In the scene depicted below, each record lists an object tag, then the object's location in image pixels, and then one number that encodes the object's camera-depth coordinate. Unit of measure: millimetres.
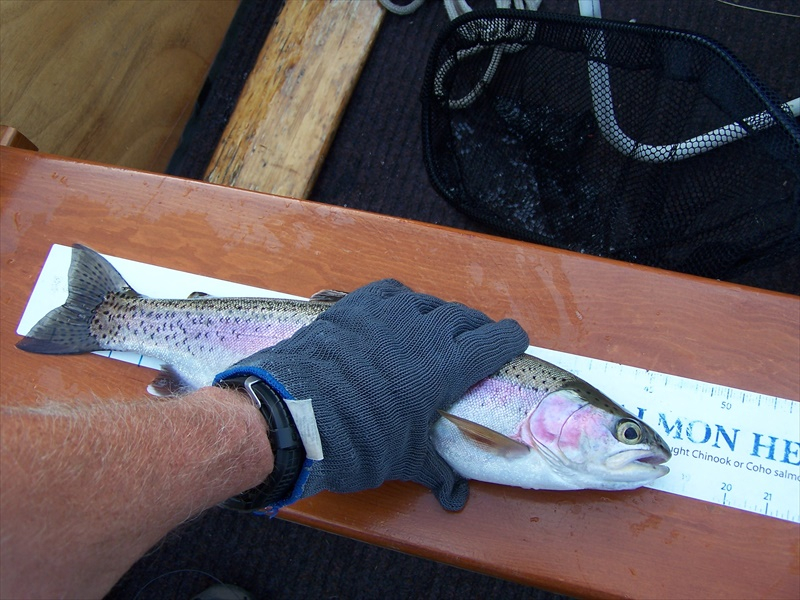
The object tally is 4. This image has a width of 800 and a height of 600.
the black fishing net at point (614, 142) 560
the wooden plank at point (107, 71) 637
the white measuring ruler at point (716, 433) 528
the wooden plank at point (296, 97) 697
